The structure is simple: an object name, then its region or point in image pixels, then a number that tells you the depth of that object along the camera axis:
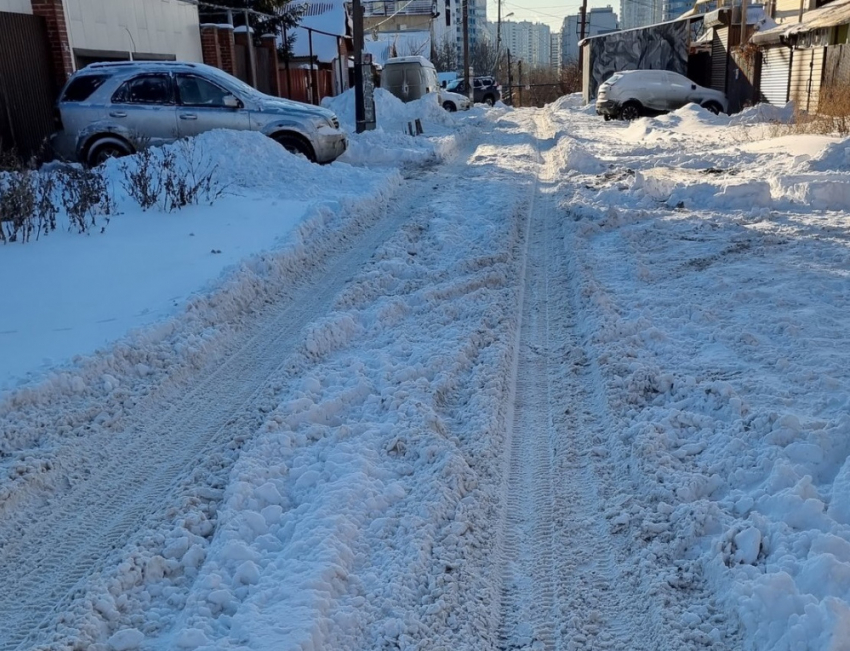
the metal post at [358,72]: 18.11
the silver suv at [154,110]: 12.56
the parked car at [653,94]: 26.38
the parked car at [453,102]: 37.62
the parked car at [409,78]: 32.16
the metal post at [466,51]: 44.41
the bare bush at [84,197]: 8.06
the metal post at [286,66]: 25.62
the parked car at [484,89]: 52.03
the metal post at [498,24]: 68.10
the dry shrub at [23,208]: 7.45
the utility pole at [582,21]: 48.44
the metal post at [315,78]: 28.80
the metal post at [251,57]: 21.38
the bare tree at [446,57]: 77.96
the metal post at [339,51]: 35.28
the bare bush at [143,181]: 9.03
